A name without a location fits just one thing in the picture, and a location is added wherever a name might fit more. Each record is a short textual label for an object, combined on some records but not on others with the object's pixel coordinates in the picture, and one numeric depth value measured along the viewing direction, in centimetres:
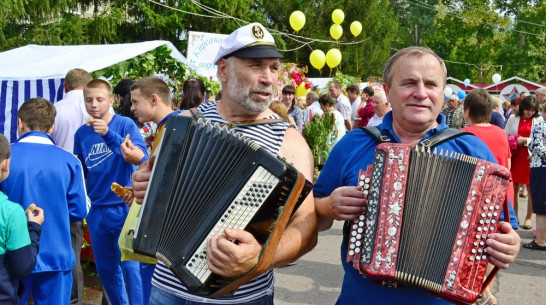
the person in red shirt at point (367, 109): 1051
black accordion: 202
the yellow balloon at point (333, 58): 1698
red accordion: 213
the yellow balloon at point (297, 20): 1784
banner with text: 1226
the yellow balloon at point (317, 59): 1753
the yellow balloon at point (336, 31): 1792
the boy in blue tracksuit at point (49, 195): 381
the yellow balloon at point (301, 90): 1473
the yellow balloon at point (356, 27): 1916
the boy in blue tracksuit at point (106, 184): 441
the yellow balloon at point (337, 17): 1806
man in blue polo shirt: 231
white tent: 686
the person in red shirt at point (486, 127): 514
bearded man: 235
